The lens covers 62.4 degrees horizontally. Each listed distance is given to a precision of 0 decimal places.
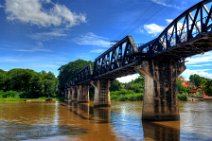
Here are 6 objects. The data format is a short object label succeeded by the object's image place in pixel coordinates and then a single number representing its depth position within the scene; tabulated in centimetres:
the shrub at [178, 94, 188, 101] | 6936
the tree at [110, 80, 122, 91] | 9719
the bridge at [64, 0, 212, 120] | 1813
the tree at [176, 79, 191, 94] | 9638
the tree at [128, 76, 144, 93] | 9219
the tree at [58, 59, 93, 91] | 10901
